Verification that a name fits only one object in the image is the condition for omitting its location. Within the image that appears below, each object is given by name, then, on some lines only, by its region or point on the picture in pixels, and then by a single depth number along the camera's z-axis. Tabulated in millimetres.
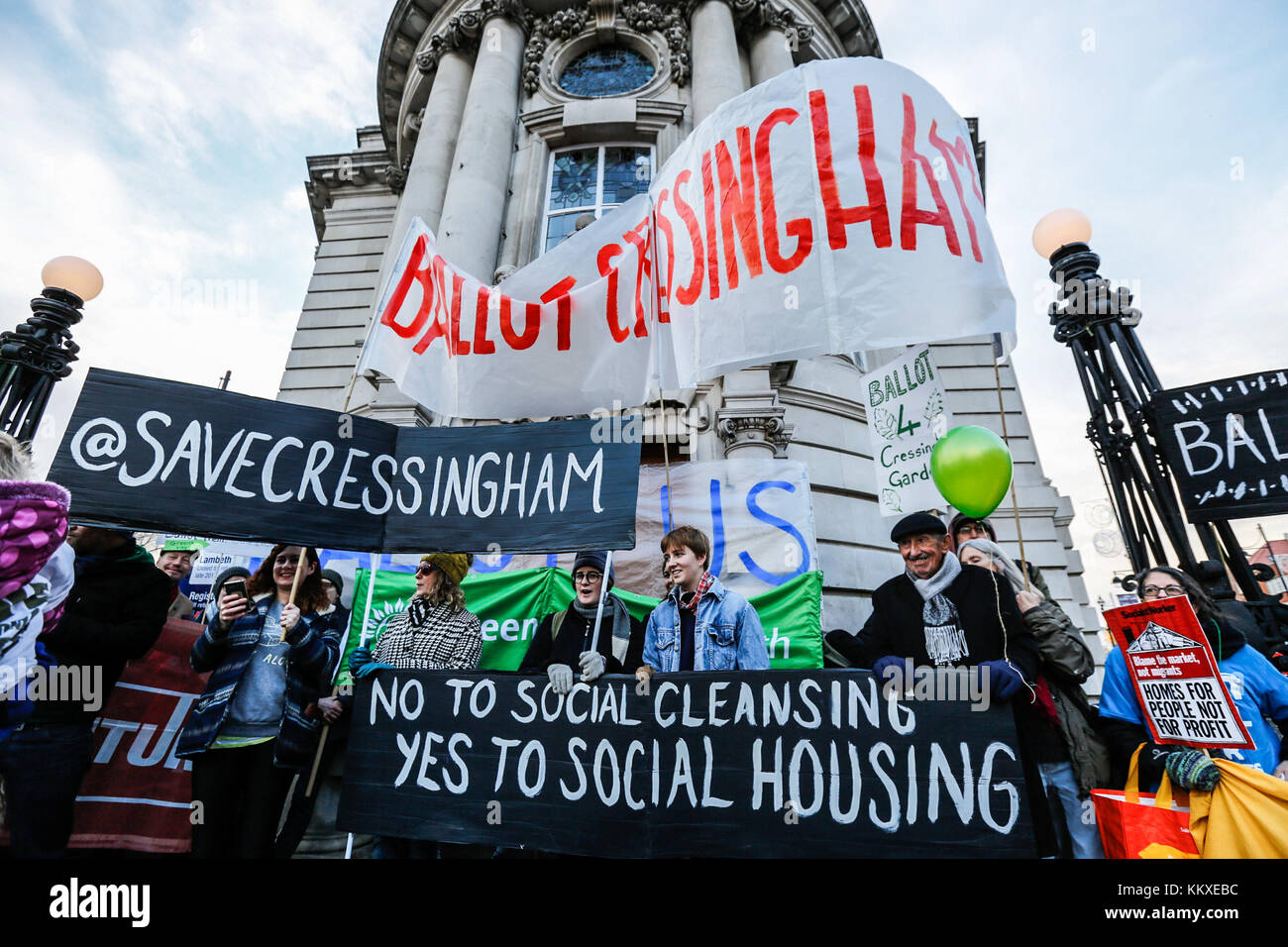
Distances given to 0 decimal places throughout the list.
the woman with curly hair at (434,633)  3557
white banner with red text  3408
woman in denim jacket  3307
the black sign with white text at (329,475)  2863
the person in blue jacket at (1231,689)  2938
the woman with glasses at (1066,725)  3221
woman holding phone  3117
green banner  5191
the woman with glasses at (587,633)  3602
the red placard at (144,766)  3301
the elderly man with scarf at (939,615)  3033
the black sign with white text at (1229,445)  4359
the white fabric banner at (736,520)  6078
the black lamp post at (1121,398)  4680
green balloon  3773
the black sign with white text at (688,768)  2451
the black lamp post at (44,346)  4809
